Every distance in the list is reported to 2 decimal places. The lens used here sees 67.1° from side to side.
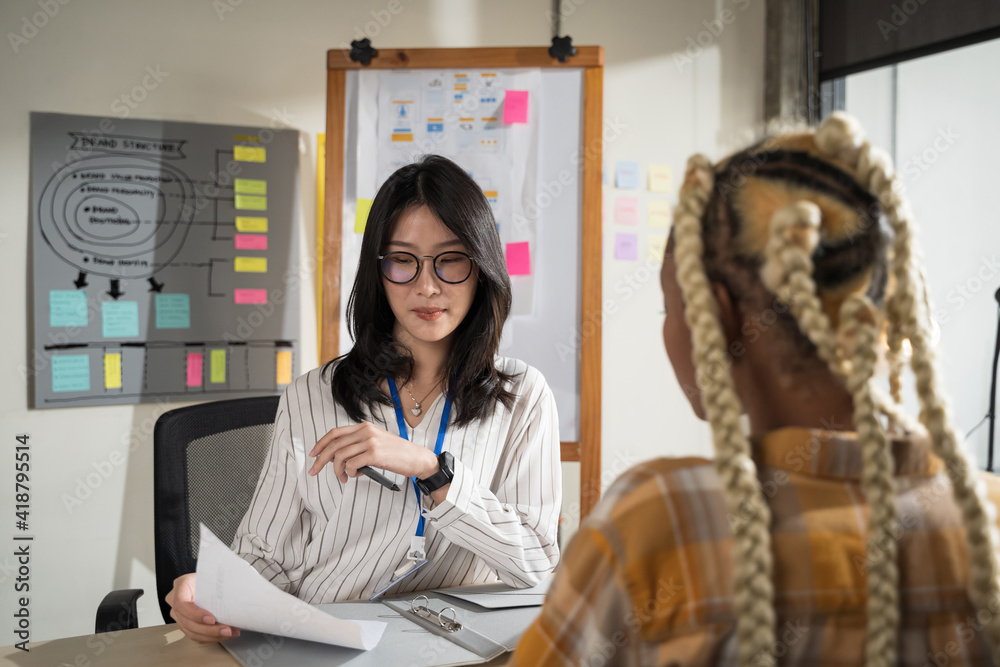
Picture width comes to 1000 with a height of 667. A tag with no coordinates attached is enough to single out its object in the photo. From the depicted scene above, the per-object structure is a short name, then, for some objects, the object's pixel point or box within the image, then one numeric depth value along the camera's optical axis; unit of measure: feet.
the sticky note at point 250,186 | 8.57
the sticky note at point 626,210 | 9.82
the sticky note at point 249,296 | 8.62
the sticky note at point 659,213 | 9.94
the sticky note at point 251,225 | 8.59
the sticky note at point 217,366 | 8.54
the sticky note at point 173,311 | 8.34
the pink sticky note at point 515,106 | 8.01
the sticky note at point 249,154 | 8.57
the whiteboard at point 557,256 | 8.03
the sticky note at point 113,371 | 8.18
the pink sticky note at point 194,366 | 8.47
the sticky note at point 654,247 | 10.00
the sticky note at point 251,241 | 8.59
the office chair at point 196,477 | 5.23
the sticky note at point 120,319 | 8.14
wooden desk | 3.38
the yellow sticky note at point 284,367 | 8.79
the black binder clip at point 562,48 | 7.89
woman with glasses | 4.55
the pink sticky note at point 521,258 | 8.04
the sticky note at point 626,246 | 9.85
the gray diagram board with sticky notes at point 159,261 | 7.98
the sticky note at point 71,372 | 8.00
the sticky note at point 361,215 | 7.83
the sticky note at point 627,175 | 9.81
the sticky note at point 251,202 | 8.59
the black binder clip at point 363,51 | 7.73
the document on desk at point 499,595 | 4.00
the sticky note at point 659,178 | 9.94
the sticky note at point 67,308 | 7.96
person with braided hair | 1.91
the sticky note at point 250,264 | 8.60
